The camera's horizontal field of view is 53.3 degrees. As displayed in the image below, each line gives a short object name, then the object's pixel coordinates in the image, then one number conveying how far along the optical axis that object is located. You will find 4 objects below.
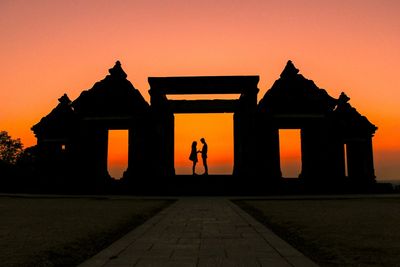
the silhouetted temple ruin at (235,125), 24.53
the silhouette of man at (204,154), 24.25
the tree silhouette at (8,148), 55.04
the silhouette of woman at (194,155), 24.20
